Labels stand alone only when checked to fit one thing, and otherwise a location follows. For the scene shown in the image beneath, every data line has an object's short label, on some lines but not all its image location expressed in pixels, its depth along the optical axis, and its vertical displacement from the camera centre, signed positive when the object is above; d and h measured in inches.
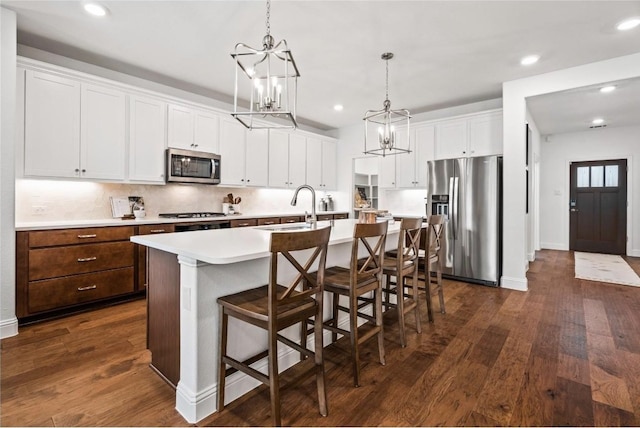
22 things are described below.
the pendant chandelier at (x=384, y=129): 131.7 +59.2
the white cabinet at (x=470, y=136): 177.3 +47.0
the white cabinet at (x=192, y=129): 157.2 +45.3
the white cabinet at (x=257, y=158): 193.9 +35.9
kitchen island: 62.6 -20.9
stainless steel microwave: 154.5 +24.8
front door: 252.8 +6.9
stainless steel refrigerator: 164.6 -0.1
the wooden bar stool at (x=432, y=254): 111.9 -15.0
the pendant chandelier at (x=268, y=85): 79.0 +62.0
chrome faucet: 98.5 -0.2
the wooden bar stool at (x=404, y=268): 93.2 -17.0
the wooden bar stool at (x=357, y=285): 74.2 -18.1
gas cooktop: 159.8 -0.5
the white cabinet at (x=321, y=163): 236.1 +40.1
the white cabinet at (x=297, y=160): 221.7 +39.4
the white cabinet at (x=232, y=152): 179.8 +36.8
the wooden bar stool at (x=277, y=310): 56.2 -18.7
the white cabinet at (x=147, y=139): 143.1 +35.6
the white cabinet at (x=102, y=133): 128.8 +34.7
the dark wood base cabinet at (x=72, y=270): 107.7 -21.3
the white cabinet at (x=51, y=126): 114.9 +33.9
